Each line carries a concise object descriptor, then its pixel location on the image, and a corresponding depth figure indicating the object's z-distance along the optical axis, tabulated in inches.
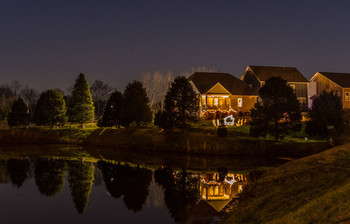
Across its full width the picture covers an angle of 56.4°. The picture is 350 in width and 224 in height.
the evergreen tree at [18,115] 2235.5
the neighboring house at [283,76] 2100.1
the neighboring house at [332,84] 2178.9
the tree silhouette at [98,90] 4069.4
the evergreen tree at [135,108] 1806.1
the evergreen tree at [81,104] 2187.5
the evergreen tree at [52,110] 2193.7
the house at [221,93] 1967.3
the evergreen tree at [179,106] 1505.9
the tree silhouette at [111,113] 1993.1
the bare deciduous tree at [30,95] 3841.5
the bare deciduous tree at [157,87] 2513.5
